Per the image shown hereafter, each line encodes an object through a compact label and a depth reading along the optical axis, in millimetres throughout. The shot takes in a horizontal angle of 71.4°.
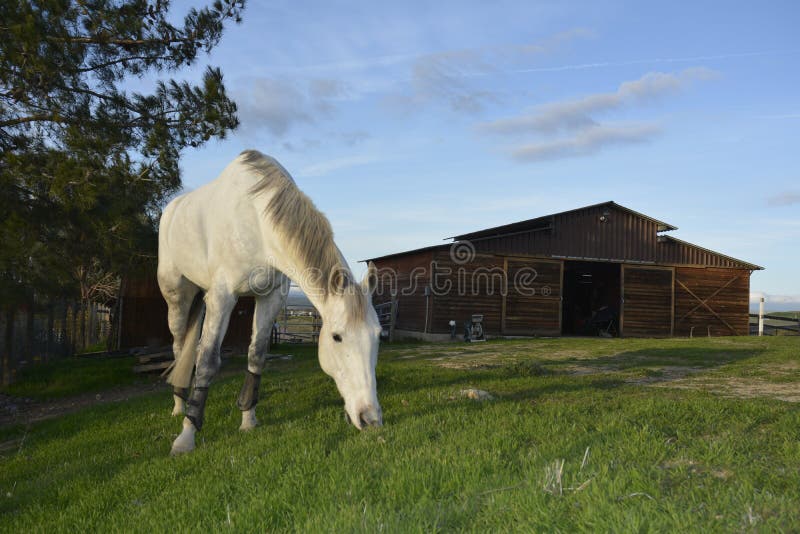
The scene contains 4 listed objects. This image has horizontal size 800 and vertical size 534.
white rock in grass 5855
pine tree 8008
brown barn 21375
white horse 4090
